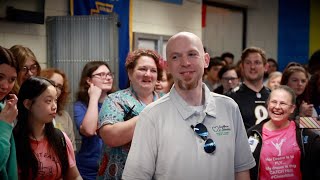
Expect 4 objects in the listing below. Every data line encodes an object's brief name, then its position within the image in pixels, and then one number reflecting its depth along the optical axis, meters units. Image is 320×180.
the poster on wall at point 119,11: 4.57
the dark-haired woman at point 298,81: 3.92
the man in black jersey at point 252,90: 3.39
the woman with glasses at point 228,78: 5.07
